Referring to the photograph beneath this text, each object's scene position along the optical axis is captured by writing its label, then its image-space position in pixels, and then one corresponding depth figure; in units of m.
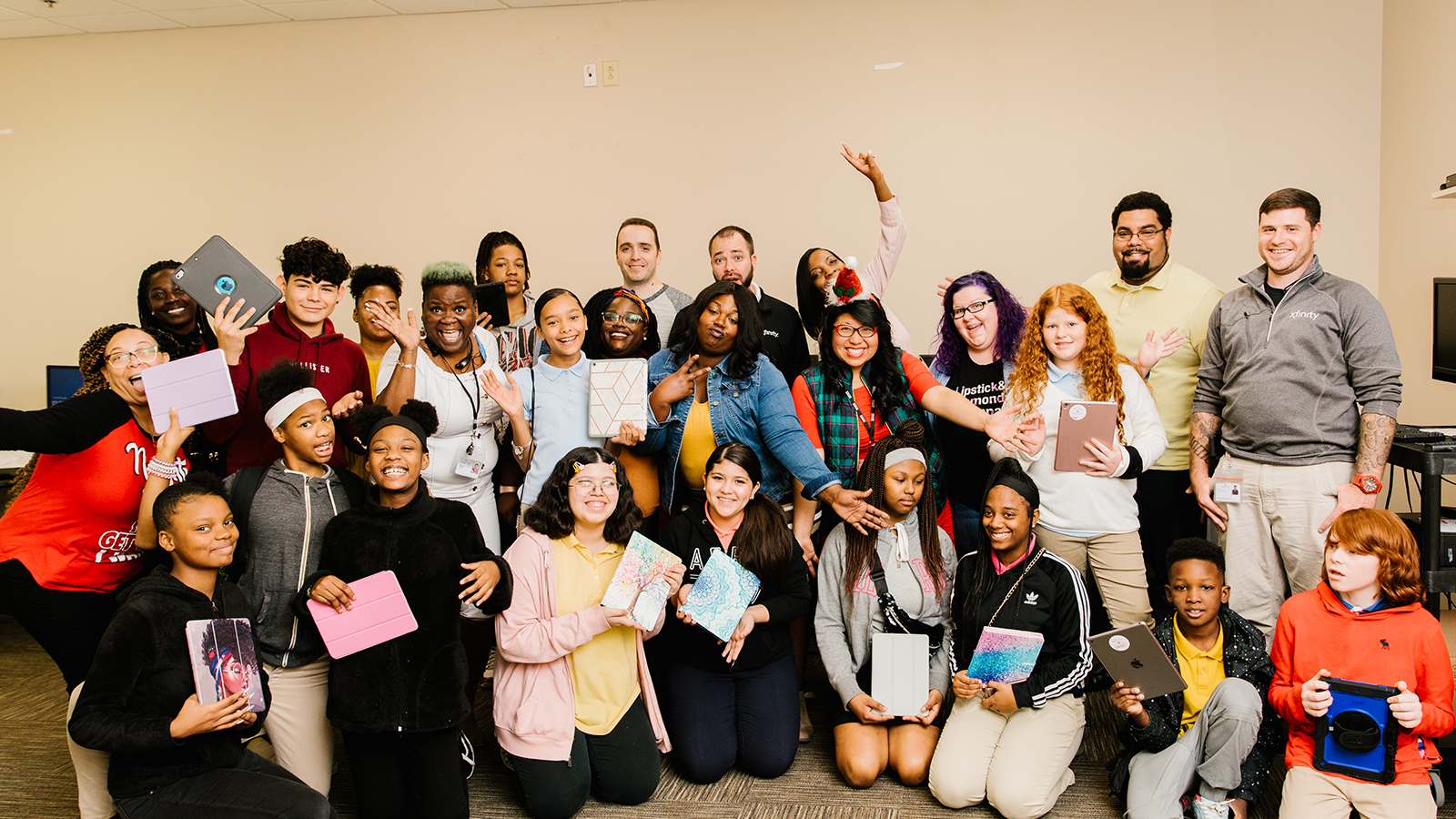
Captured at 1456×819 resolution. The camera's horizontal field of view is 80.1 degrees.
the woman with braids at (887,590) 3.03
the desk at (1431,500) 2.75
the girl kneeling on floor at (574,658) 2.79
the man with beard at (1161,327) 3.52
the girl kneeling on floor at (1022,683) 2.80
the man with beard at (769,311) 3.82
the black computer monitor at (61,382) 5.27
